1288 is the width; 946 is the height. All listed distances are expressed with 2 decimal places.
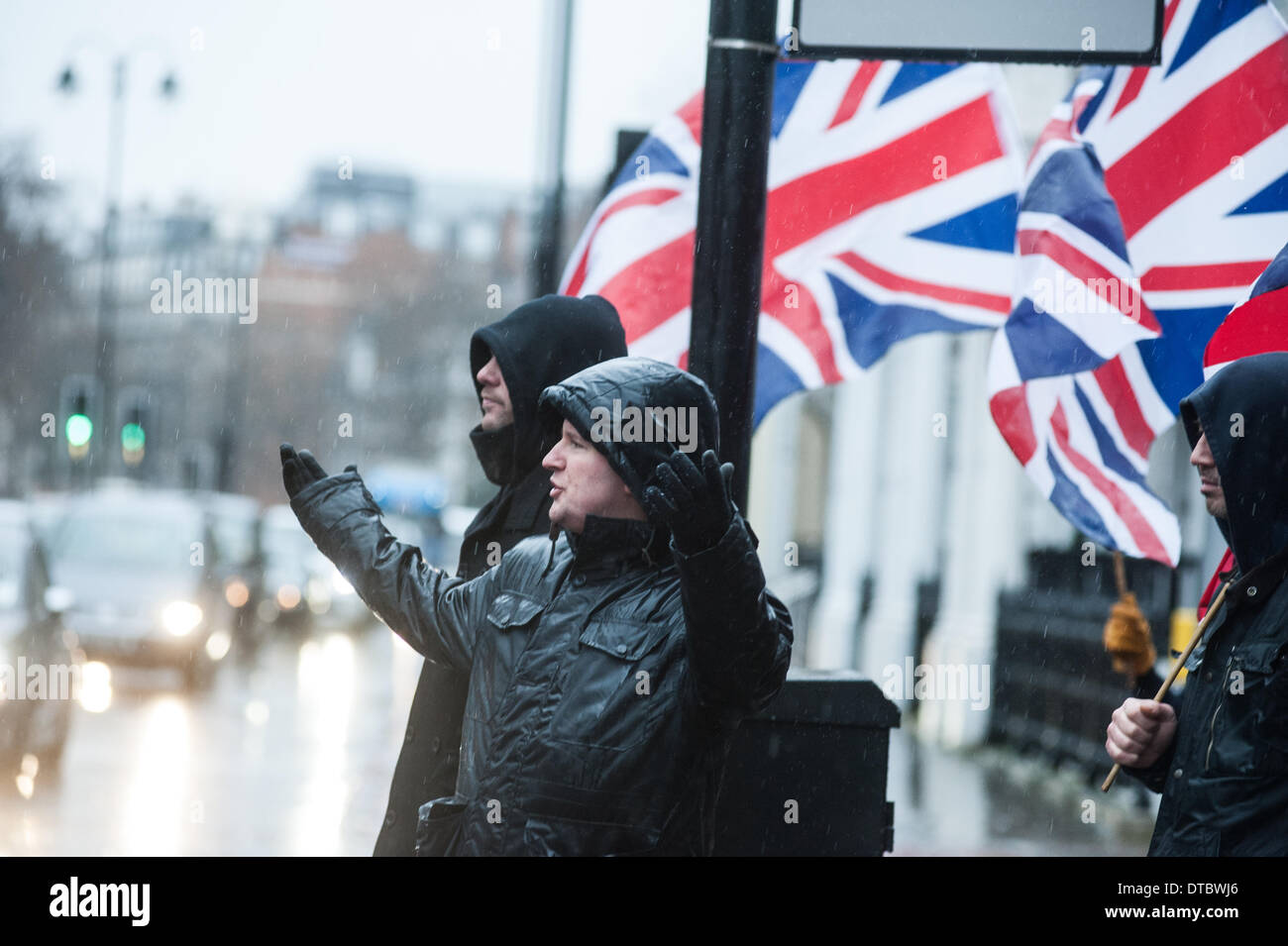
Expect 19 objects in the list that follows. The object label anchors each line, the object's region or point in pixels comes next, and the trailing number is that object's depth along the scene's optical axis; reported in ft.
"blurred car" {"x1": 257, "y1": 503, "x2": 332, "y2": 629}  94.94
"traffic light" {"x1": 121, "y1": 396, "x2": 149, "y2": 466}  92.17
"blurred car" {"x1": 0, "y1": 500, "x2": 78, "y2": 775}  33.04
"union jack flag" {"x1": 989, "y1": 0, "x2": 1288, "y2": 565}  17.49
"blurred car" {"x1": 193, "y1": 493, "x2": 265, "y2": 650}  69.41
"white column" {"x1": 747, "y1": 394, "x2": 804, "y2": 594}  68.80
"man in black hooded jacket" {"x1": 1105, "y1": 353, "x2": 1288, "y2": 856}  9.92
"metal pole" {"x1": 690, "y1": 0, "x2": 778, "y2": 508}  11.92
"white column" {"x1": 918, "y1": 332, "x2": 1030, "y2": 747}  49.37
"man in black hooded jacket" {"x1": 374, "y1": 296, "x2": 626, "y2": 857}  11.59
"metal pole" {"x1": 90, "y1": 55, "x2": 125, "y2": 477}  109.81
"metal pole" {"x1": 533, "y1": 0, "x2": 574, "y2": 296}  36.22
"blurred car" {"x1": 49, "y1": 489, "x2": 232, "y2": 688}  54.85
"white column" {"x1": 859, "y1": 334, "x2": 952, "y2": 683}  55.47
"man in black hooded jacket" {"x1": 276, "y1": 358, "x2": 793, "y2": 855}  8.77
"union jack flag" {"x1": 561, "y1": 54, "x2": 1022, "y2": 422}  18.29
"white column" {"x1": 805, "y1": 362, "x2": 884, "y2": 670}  60.95
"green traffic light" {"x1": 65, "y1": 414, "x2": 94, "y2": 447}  70.79
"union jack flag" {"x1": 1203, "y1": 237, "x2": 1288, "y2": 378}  15.52
